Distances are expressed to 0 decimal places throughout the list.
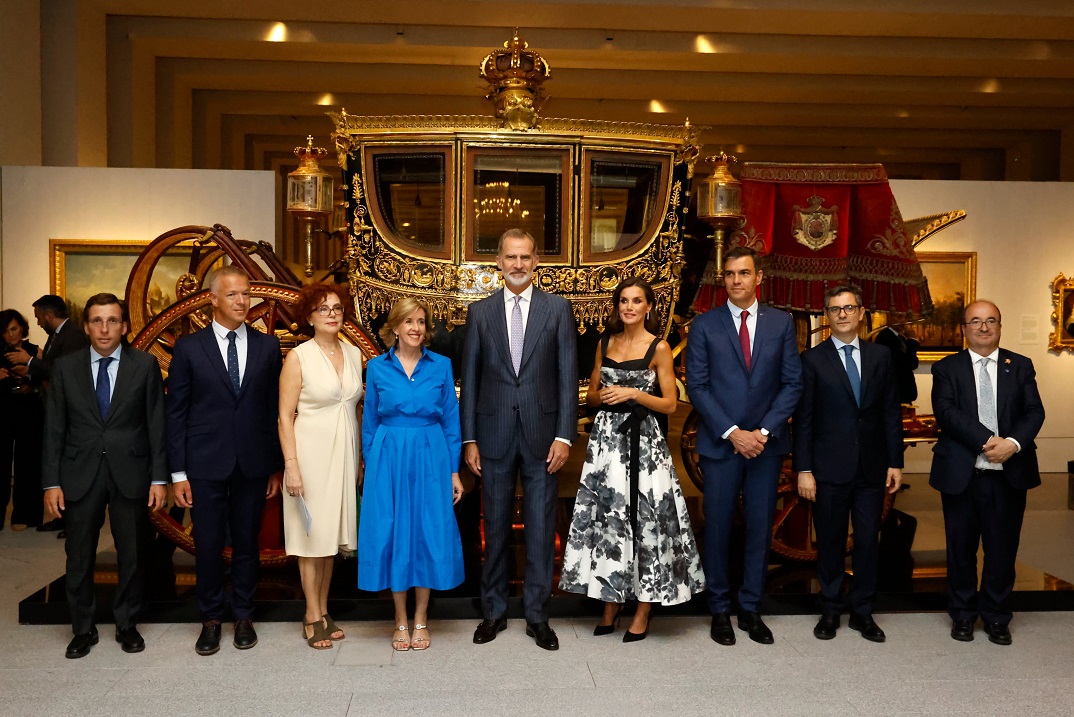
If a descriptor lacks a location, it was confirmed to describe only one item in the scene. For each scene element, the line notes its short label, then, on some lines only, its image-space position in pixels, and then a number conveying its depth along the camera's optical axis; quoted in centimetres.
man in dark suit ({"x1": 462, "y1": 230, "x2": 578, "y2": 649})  354
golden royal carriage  427
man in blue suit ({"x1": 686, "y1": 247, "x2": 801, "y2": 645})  364
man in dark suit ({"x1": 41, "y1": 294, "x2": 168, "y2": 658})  342
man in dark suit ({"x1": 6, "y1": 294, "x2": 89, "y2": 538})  542
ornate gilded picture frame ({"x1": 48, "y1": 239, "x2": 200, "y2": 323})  716
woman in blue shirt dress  347
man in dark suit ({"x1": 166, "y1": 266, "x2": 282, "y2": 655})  344
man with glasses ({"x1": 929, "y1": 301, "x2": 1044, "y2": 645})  359
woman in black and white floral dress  354
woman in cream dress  346
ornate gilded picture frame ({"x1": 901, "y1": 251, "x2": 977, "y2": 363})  796
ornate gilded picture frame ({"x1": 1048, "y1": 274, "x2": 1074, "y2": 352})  797
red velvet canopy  456
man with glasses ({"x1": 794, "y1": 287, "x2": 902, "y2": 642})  367
